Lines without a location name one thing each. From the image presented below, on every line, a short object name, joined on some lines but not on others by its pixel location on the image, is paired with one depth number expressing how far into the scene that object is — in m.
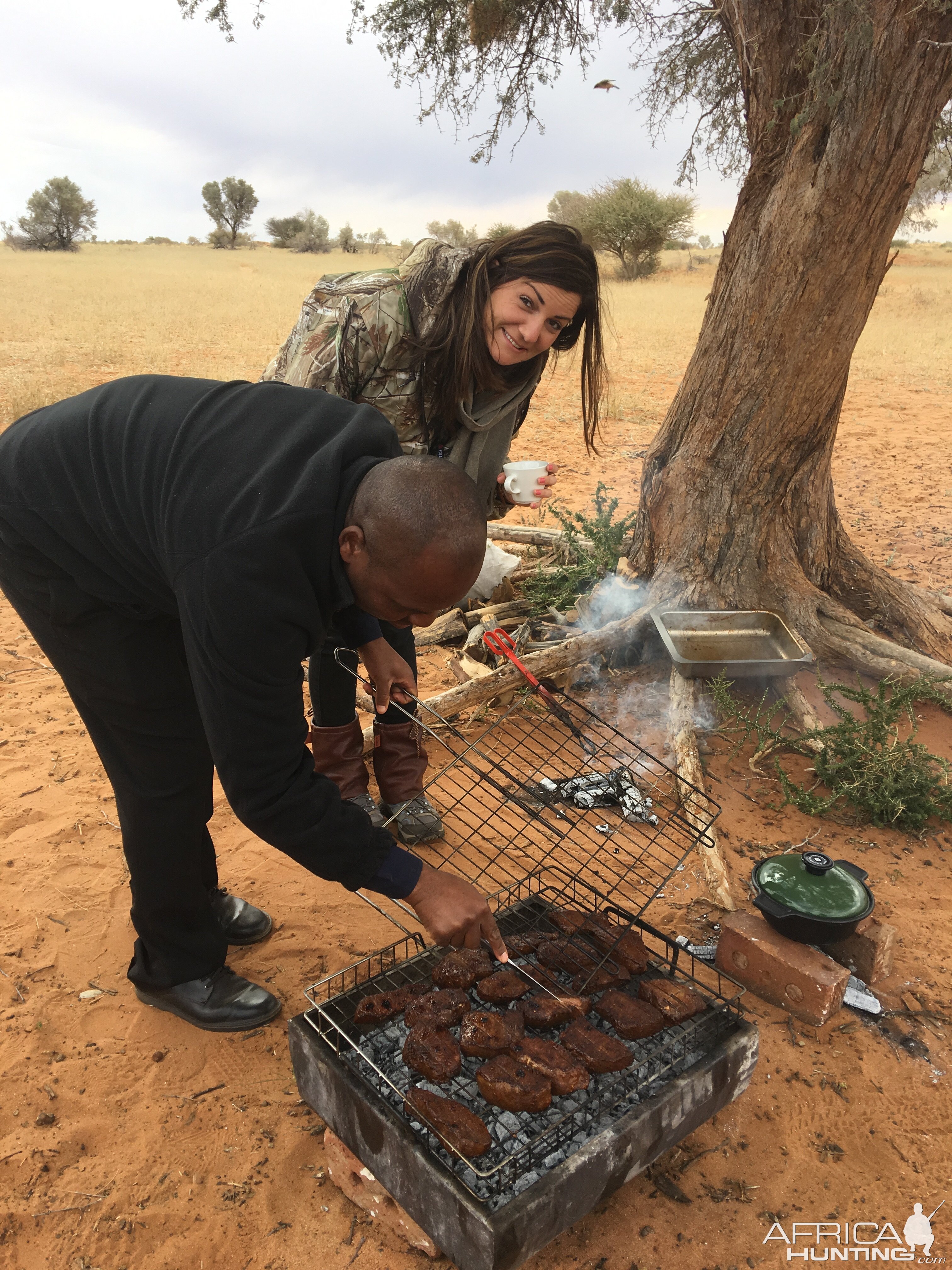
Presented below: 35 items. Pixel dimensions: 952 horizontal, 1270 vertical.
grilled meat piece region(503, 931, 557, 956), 2.39
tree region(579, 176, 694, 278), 28.45
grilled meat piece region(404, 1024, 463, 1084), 1.99
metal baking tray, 4.13
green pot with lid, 2.44
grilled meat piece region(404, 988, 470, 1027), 2.13
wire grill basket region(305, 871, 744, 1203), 1.79
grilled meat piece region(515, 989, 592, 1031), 2.17
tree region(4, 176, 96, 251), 40.47
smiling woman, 2.66
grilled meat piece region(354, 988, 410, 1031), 2.13
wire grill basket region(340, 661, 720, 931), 3.07
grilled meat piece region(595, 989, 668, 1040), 2.12
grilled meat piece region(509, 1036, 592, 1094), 1.96
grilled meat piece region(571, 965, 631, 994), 2.28
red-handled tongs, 2.36
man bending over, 1.56
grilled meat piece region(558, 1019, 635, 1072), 2.01
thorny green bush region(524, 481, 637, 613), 5.17
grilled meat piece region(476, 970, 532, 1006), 2.24
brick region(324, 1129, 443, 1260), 1.93
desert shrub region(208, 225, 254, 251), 53.09
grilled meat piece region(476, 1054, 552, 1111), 1.91
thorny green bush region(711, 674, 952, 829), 3.57
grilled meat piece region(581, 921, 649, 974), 2.35
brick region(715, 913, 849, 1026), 2.53
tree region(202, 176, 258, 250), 51.28
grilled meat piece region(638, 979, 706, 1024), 2.16
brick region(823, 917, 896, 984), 2.72
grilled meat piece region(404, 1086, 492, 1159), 1.77
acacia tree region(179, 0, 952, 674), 3.71
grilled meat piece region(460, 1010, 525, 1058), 2.05
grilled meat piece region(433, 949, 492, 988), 2.28
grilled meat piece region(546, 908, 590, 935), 2.50
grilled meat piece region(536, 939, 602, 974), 2.35
